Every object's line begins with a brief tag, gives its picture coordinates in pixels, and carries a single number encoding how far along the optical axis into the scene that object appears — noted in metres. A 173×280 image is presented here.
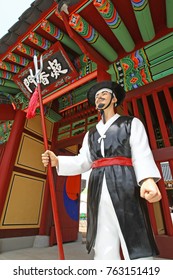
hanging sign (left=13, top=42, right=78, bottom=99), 2.93
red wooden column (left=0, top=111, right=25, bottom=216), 3.58
